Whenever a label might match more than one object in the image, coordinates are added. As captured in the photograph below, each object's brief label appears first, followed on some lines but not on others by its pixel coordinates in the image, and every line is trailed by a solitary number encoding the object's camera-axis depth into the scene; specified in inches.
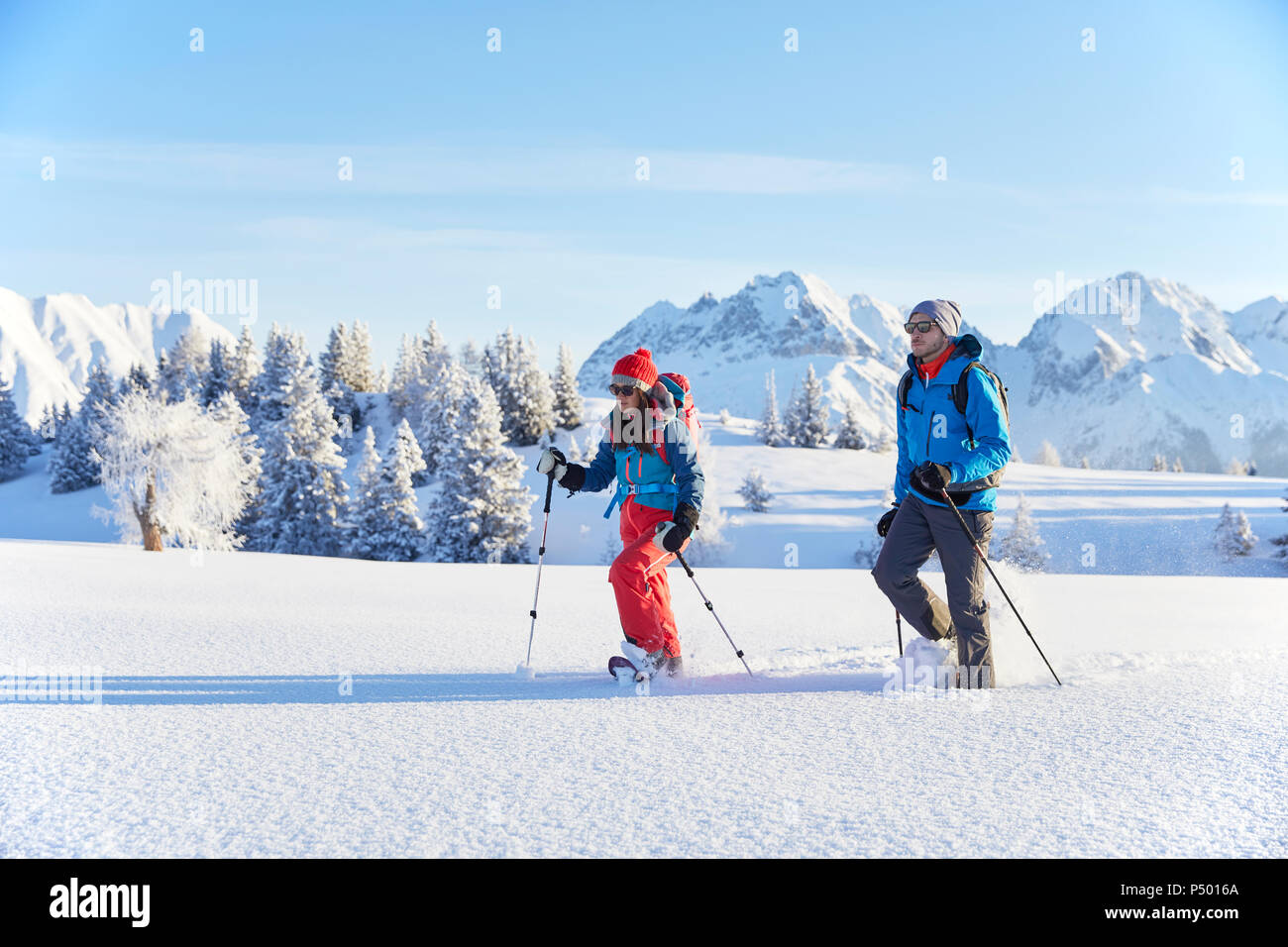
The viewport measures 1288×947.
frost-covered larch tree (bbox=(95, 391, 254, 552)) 995.9
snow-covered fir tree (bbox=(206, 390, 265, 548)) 1122.0
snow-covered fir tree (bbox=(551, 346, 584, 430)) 2375.7
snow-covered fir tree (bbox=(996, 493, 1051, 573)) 1195.3
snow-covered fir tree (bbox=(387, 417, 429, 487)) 1553.9
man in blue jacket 172.1
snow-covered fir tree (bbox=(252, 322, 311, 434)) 2282.2
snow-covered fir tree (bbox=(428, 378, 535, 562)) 1438.2
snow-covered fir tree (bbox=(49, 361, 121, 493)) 2225.6
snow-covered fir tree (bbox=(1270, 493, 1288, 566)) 1300.4
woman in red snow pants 186.5
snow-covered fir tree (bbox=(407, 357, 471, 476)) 1846.7
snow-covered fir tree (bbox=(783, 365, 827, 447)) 2385.6
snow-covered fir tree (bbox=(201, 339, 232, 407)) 2487.7
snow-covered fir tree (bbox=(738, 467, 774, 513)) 1702.8
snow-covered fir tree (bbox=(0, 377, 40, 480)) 2381.9
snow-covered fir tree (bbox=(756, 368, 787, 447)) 2343.8
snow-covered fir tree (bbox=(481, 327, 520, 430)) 2255.2
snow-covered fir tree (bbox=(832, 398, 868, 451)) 2380.7
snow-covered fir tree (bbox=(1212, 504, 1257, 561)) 1338.6
